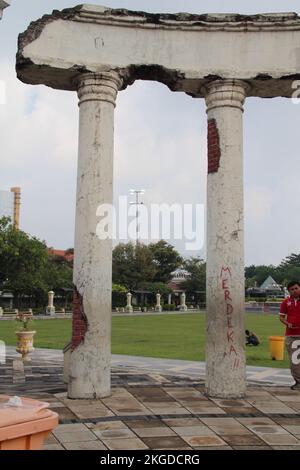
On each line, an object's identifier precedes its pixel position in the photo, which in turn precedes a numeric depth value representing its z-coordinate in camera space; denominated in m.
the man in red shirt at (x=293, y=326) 8.91
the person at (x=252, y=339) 17.82
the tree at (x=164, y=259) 71.88
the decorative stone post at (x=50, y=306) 47.51
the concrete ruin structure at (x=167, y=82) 8.30
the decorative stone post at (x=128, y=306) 55.38
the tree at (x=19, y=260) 45.16
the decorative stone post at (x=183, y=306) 63.06
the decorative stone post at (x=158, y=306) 60.06
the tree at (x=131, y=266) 66.31
